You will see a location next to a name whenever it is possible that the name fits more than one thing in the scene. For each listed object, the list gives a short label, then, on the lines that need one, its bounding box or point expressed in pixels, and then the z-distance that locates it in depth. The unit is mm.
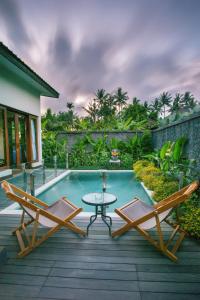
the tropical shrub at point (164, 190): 4527
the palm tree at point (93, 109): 32938
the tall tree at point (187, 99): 41806
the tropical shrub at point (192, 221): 2812
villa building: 6742
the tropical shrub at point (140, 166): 7790
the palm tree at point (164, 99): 40938
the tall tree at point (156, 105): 41381
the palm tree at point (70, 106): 41875
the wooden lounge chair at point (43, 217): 2559
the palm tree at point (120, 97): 35562
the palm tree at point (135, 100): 36422
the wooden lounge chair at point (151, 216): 2473
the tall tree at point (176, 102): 40281
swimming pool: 5957
